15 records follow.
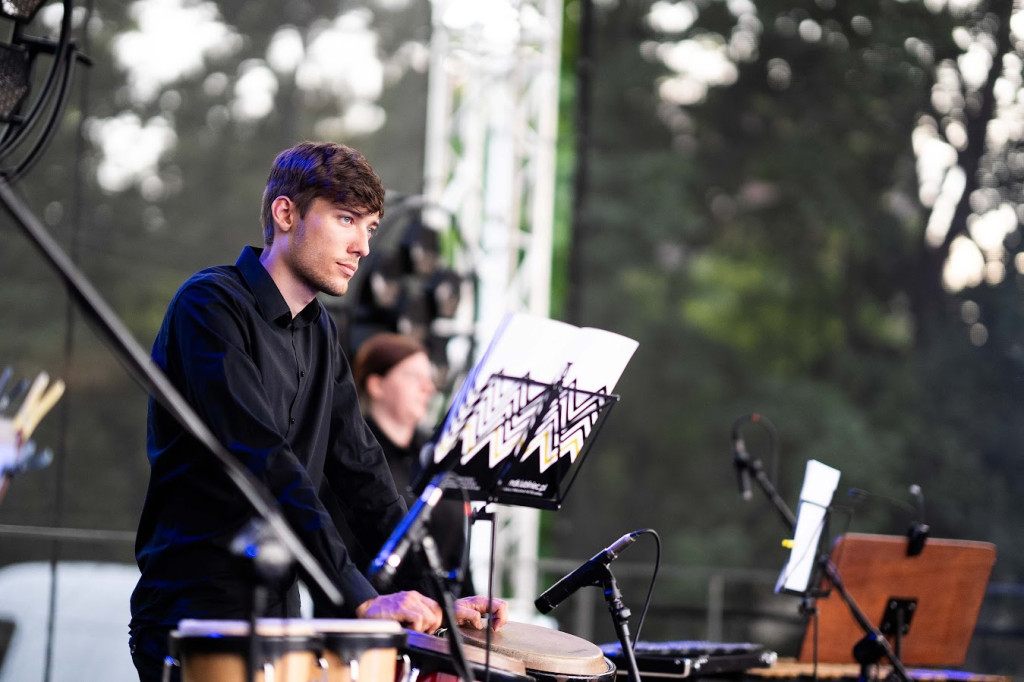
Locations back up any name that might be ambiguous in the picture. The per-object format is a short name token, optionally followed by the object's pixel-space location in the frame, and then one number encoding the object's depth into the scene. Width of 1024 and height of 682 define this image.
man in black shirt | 4.21
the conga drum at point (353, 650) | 3.63
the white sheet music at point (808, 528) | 6.91
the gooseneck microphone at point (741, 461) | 7.66
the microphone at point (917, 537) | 7.26
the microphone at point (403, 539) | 3.80
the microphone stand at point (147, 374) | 3.21
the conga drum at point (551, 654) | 4.77
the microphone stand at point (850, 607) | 6.96
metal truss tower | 13.47
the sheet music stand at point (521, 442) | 4.25
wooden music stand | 7.31
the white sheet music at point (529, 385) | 4.20
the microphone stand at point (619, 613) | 4.87
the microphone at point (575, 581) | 5.02
